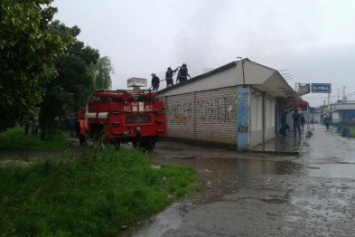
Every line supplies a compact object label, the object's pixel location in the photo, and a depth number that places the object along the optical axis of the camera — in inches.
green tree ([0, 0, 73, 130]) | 231.5
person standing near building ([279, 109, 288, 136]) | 1176.2
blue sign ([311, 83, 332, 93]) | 1644.9
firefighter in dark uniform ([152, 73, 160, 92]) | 1069.1
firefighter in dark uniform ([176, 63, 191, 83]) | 1027.3
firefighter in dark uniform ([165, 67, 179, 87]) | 1079.8
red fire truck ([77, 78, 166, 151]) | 641.6
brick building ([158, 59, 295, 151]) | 730.2
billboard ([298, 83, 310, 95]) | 1229.2
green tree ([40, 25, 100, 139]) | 745.6
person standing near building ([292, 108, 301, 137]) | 1111.0
